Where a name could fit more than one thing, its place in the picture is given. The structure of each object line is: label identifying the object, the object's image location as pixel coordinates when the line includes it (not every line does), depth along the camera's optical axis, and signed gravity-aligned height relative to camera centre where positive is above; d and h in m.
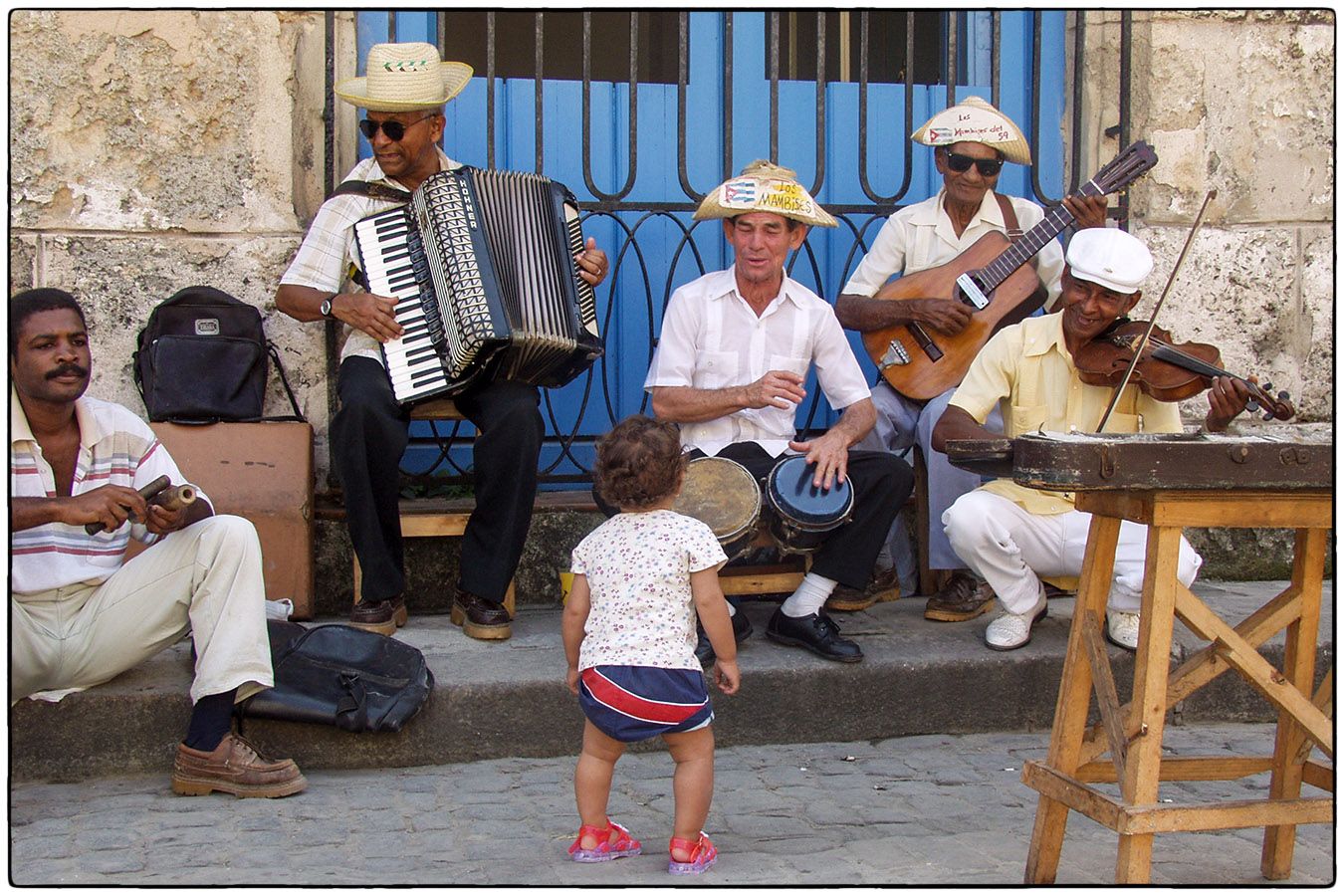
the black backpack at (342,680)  3.78 -0.69
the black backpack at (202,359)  4.43 +0.17
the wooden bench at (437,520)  4.52 -0.32
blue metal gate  5.21 +1.03
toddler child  3.09 -0.46
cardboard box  4.43 -0.20
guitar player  4.79 +0.57
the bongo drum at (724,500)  4.03 -0.23
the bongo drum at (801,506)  4.19 -0.25
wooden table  2.83 -0.55
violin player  4.28 -0.22
